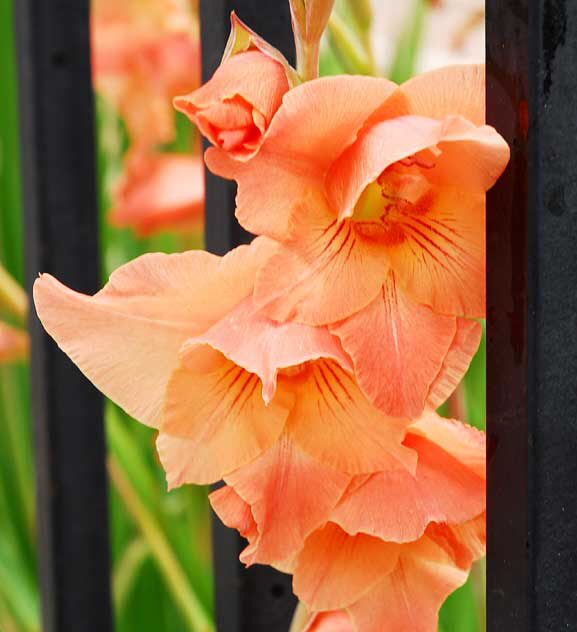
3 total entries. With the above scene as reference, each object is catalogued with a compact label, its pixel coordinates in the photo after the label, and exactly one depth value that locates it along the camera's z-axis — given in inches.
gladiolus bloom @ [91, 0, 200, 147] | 82.3
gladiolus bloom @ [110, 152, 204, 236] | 77.4
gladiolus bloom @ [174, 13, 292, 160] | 32.4
